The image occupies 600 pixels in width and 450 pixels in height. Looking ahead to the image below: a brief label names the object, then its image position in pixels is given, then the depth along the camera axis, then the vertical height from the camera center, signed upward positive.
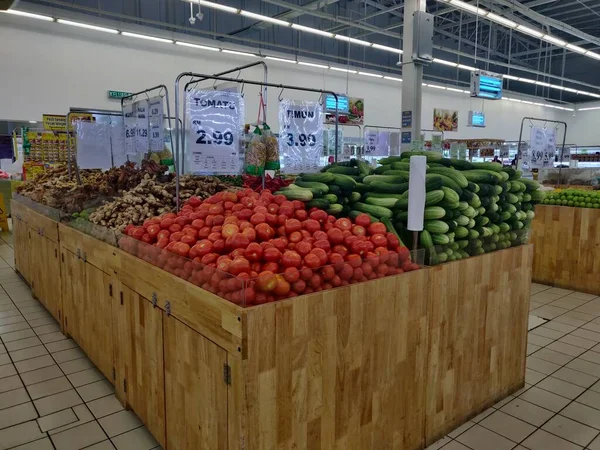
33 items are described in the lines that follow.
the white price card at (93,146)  5.18 +0.12
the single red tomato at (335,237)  2.43 -0.42
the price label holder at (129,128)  4.71 +0.29
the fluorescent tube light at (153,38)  11.12 +3.01
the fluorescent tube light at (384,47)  11.67 +2.73
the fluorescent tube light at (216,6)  7.97 +2.60
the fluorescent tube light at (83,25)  10.24 +2.96
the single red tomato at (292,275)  2.01 -0.51
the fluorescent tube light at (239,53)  14.01 +3.13
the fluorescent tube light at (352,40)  10.57 +2.70
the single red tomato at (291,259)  2.13 -0.47
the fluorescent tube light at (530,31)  8.26 +2.30
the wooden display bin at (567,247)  5.97 -1.22
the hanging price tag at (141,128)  4.45 +0.28
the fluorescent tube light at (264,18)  8.59 +2.68
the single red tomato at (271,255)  2.14 -0.45
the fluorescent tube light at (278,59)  14.20 +3.07
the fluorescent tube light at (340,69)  15.73 +3.04
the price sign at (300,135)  3.71 +0.17
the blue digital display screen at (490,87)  10.97 +1.64
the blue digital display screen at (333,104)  12.56 +1.46
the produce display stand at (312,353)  1.94 -1.02
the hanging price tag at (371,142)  9.91 +0.29
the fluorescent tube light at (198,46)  12.38 +3.05
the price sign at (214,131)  3.15 +0.17
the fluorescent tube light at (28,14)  9.69 +2.97
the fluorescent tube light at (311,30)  9.66 +2.67
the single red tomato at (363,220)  2.66 -0.37
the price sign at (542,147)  7.26 +0.12
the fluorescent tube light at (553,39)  9.11 +2.35
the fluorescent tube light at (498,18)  7.69 +2.25
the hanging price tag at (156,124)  4.06 +0.29
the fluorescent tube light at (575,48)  10.36 +2.41
